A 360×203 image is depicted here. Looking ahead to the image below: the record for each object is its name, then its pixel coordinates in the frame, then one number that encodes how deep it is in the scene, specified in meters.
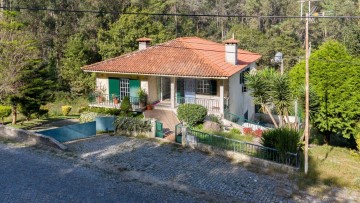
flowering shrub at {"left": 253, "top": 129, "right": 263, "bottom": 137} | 21.51
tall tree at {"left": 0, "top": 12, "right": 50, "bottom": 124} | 23.81
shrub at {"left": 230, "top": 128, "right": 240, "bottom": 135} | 21.62
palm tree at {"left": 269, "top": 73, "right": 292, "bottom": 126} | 18.72
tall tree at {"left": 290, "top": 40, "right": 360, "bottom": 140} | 19.27
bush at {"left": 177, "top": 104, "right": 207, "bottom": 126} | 21.20
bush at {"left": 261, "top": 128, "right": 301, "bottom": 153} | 15.41
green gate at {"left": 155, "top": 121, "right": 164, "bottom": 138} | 19.37
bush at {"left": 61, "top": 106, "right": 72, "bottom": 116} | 31.14
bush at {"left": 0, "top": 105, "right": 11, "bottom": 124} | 25.52
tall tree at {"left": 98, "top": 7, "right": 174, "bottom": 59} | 38.12
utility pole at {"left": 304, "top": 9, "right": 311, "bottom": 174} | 14.66
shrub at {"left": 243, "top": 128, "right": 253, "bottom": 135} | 21.74
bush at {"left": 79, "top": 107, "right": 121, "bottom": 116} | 23.33
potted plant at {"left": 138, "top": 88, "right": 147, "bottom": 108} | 23.95
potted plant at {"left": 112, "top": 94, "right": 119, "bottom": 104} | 25.12
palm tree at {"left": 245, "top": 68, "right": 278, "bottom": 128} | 19.57
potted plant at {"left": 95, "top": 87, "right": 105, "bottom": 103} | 25.61
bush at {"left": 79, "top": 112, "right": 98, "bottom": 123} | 22.95
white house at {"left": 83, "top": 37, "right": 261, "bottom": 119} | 22.97
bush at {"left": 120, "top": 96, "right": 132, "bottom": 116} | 23.39
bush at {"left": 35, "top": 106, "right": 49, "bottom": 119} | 26.62
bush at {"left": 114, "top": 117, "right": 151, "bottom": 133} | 19.52
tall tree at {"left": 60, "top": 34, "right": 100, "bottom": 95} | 38.72
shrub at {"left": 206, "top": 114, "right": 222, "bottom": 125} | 21.98
